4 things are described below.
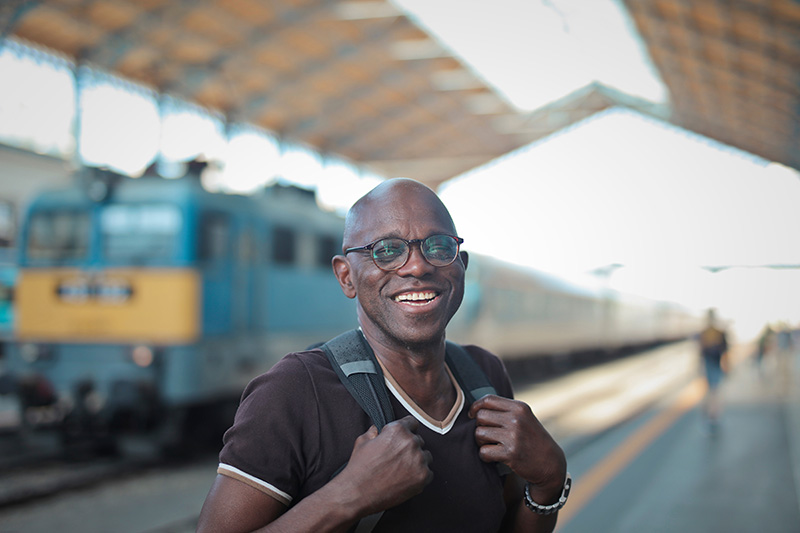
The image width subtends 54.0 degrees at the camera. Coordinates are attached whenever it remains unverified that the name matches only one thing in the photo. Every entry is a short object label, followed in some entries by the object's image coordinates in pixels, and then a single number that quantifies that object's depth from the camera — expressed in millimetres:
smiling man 1466
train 8516
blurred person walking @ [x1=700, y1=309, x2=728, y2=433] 10320
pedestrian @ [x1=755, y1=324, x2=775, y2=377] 19906
